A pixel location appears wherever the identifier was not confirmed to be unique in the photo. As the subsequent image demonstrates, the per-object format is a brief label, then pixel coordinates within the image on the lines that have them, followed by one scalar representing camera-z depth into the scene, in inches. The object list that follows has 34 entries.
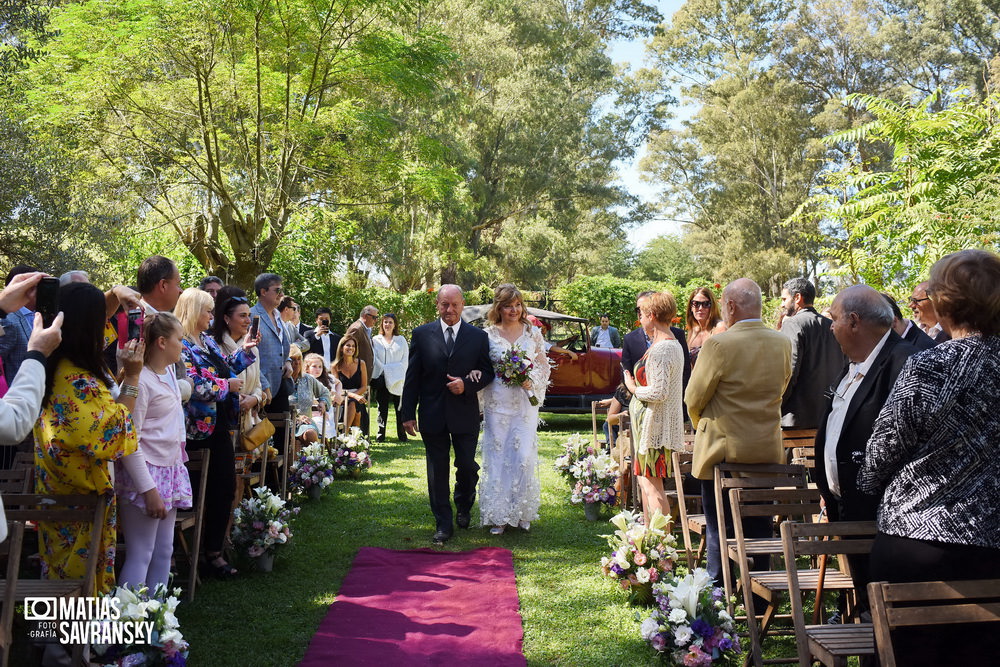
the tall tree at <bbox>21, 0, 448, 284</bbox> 542.3
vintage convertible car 664.4
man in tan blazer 204.7
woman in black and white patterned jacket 114.7
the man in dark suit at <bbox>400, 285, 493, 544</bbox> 305.1
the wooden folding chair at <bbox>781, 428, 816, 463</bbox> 265.6
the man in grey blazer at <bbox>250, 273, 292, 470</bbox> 309.3
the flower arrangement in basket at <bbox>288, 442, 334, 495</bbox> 364.5
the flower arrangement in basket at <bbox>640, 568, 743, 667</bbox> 178.7
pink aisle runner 195.9
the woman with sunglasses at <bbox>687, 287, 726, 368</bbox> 315.0
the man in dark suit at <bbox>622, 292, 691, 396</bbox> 303.9
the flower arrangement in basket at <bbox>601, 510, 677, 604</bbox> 221.3
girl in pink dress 179.6
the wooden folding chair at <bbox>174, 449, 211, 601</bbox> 225.3
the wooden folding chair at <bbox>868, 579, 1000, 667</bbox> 110.7
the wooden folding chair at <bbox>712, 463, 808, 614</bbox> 193.9
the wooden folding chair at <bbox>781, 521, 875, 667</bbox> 134.6
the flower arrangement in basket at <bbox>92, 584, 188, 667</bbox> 157.0
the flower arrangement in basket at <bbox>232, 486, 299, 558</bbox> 254.2
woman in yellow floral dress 155.0
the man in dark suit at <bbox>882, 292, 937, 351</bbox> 208.2
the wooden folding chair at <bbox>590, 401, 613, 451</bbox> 613.3
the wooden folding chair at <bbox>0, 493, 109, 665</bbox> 152.2
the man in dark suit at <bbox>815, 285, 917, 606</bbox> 156.0
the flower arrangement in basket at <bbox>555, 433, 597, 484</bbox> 402.4
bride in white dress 311.6
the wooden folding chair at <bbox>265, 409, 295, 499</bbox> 332.8
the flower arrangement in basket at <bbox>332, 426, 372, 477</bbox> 426.3
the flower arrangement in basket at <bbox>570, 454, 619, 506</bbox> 337.1
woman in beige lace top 264.5
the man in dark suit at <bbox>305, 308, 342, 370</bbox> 541.0
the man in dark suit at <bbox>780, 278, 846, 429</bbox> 299.7
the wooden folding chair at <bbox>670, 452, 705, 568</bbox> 234.8
